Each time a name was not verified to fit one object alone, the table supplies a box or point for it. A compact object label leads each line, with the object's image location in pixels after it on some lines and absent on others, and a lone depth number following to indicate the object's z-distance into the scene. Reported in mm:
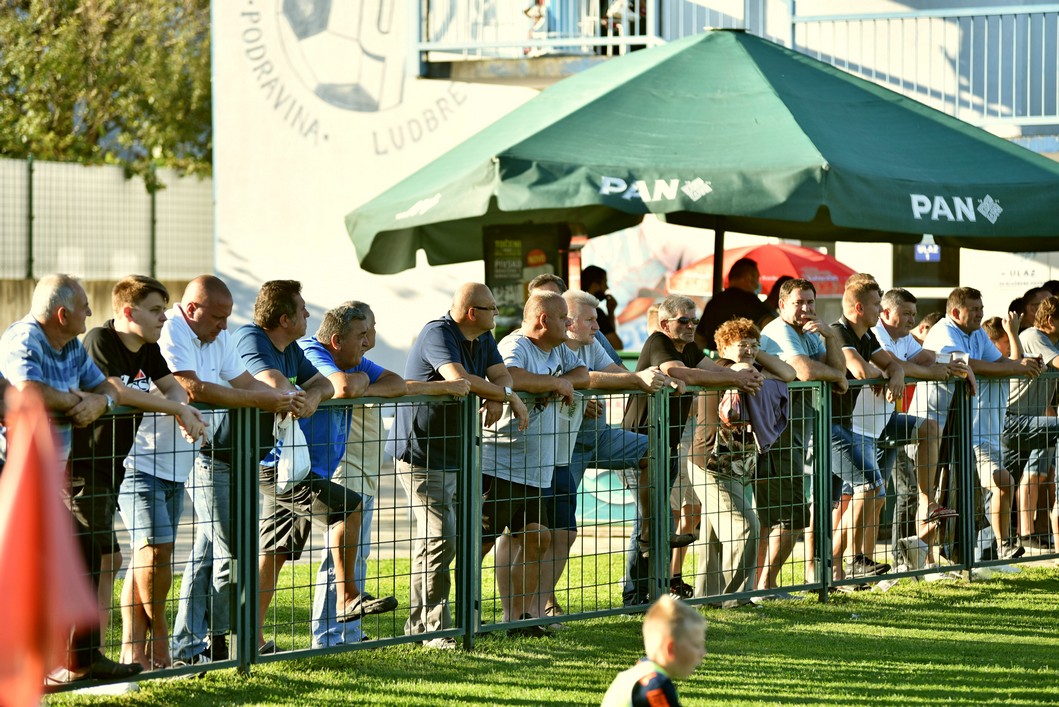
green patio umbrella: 18453
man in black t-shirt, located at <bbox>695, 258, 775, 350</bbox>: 22312
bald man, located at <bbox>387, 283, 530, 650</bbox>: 15375
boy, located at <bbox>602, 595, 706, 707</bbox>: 8969
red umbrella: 32562
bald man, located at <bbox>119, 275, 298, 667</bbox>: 13461
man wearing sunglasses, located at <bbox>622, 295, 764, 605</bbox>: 17203
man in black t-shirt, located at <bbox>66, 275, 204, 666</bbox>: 12781
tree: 63000
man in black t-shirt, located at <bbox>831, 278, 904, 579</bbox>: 18828
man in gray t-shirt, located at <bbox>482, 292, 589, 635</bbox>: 15930
